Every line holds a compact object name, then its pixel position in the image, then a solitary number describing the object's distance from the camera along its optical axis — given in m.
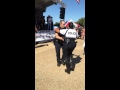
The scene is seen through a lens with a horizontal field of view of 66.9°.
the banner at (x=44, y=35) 5.50
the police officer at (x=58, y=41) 2.69
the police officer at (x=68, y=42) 2.58
